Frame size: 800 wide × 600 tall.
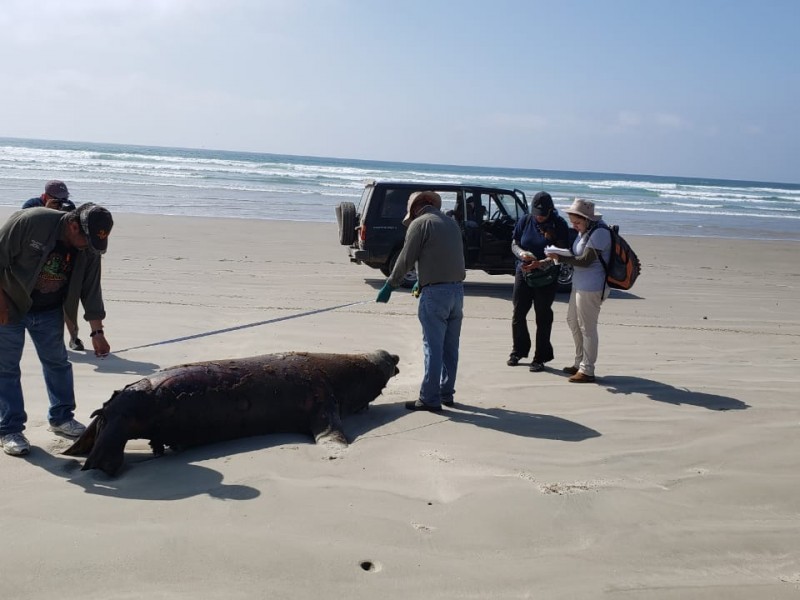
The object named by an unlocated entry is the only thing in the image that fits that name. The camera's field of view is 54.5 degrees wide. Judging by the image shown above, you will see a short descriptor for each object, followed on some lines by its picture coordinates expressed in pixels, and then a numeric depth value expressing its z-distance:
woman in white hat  6.73
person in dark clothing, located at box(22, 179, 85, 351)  7.39
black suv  12.70
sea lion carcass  4.75
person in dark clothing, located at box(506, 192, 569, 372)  7.37
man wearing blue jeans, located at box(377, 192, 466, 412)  5.81
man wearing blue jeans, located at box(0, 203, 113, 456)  4.60
